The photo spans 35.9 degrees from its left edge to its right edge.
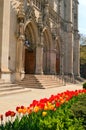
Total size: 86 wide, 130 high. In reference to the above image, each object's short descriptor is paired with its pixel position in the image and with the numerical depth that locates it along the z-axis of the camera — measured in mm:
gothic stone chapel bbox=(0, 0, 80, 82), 9613
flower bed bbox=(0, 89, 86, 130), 1732
